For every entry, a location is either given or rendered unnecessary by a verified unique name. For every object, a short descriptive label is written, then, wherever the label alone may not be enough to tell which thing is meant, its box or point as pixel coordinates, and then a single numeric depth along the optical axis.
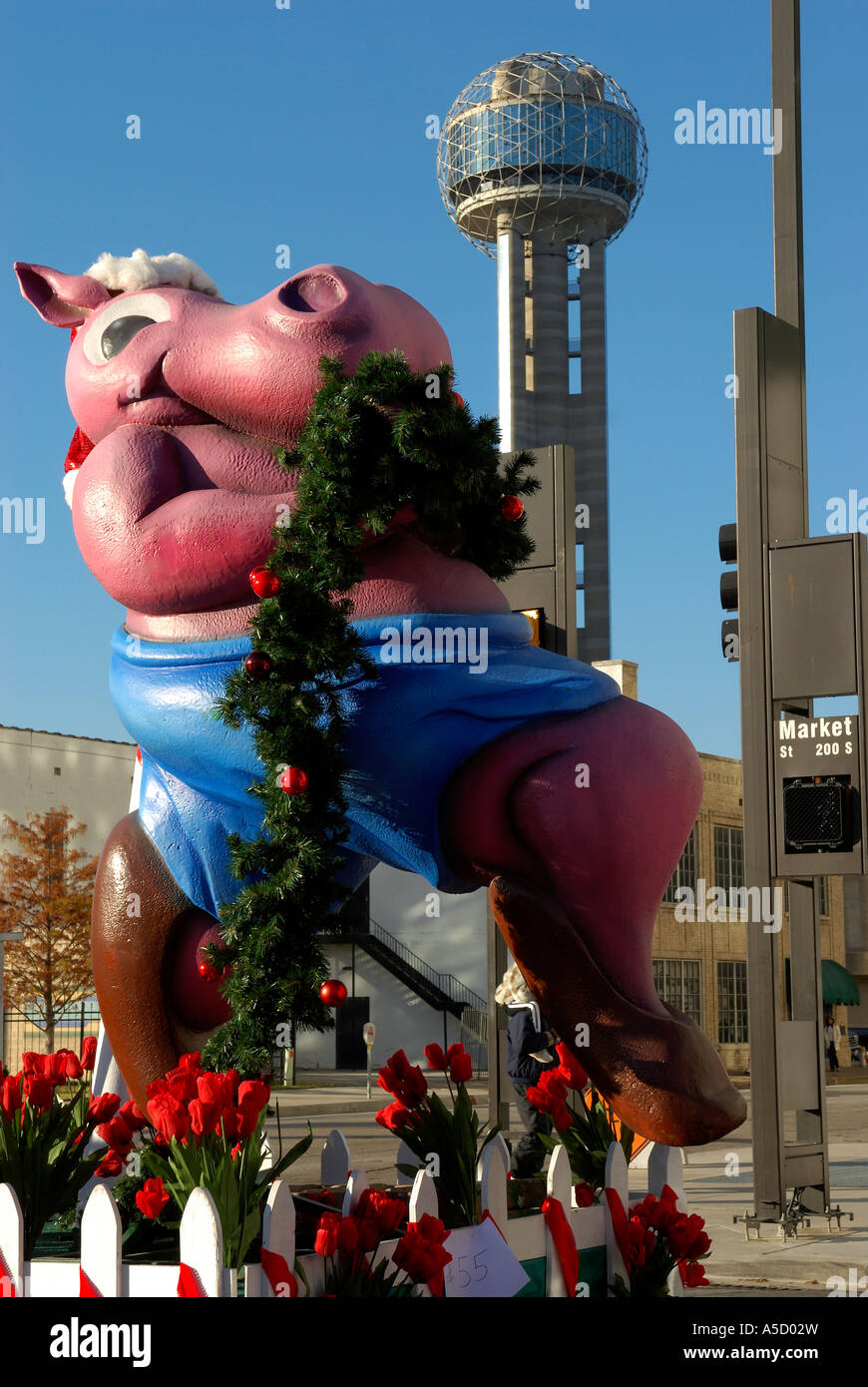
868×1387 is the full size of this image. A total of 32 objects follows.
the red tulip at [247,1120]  3.77
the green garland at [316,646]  4.70
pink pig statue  5.02
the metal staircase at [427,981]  32.00
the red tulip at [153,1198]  3.71
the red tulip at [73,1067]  5.05
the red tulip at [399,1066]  4.70
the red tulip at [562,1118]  5.07
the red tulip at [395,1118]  4.67
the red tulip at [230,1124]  3.77
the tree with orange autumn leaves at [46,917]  26.98
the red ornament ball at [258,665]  4.77
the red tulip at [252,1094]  3.79
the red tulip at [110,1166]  4.44
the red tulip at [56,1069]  4.78
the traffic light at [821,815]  8.91
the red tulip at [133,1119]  4.62
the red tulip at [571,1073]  5.22
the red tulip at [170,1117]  3.76
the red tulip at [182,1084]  3.95
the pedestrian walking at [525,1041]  9.73
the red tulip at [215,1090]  3.76
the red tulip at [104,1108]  4.70
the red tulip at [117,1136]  4.49
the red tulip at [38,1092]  4.49
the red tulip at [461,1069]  4.73
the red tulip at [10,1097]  4.44
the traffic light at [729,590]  9.64
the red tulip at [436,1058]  4.88
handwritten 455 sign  4.13
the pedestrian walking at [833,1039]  37.47
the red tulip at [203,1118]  3.70
